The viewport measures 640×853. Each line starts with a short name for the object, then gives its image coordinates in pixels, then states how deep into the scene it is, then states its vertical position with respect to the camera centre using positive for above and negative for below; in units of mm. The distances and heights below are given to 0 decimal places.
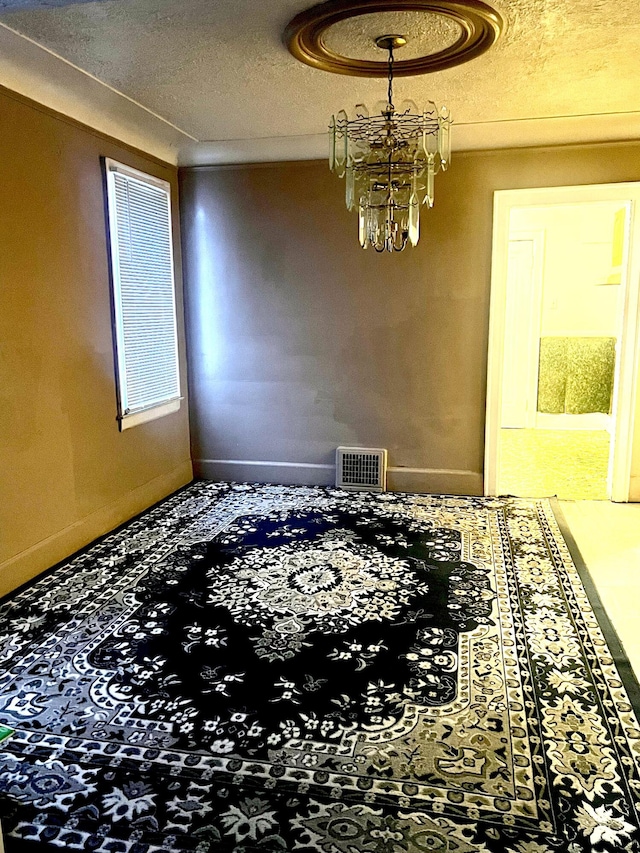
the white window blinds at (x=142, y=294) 4223 +133
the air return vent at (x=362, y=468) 5078 -1204
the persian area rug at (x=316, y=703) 1866 -1419
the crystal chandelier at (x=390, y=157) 3006 +716
